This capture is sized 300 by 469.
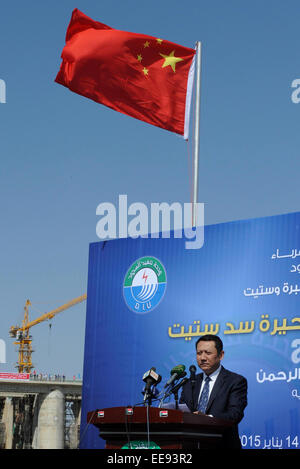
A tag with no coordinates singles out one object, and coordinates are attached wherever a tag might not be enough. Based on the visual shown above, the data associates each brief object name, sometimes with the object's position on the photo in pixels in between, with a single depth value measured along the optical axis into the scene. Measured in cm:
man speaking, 1354
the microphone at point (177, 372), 1131
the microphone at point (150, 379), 1034
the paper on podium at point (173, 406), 1189
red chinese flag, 1645
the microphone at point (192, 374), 1417
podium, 1020
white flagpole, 1661
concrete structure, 5631
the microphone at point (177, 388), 1139
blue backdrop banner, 1345
